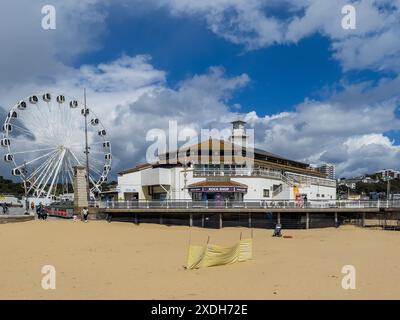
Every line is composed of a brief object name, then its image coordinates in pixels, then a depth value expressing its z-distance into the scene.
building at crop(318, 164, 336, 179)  79.55
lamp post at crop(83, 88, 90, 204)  35.85
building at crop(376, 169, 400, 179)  105.86
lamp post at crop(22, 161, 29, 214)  37.01
